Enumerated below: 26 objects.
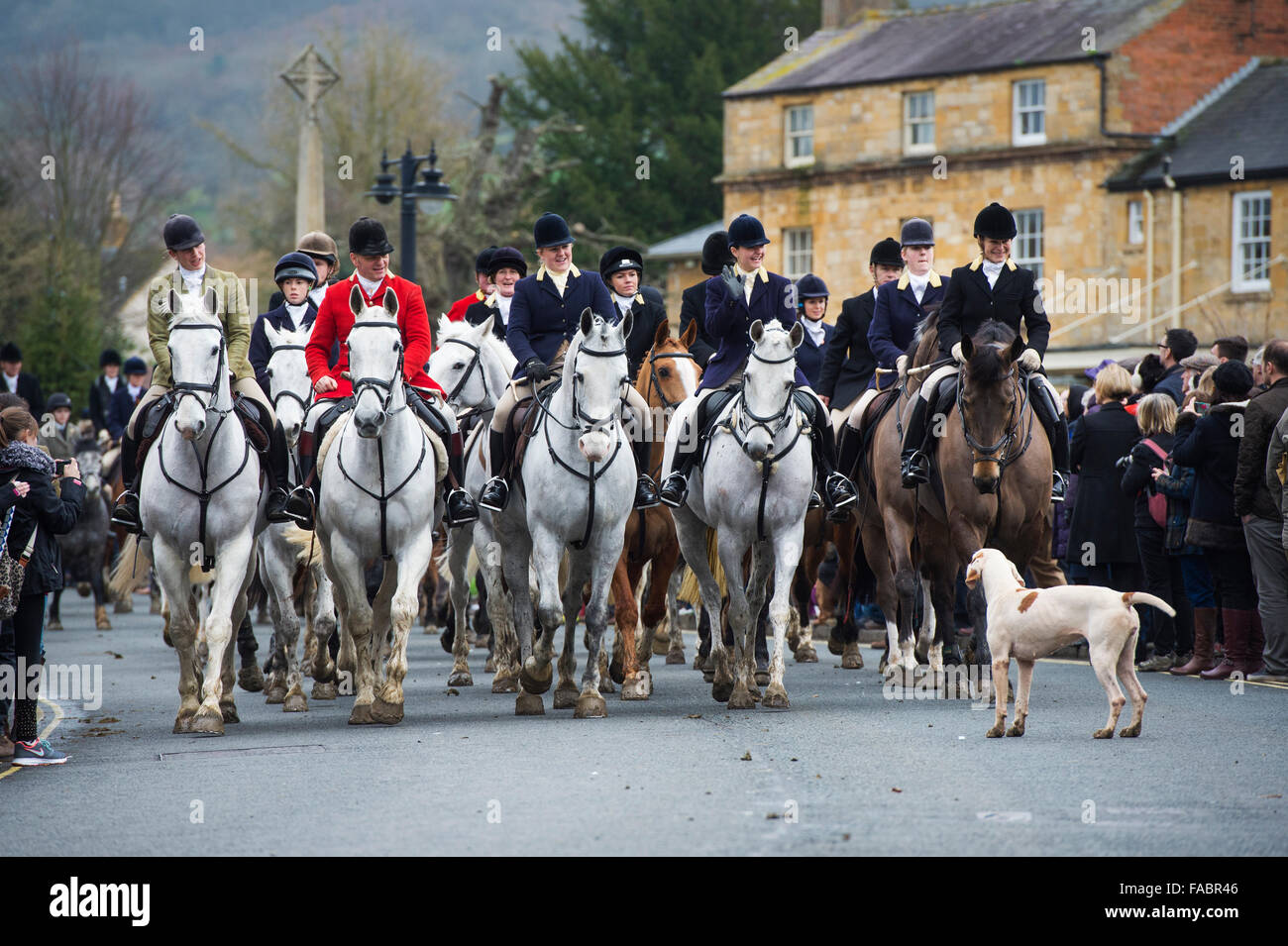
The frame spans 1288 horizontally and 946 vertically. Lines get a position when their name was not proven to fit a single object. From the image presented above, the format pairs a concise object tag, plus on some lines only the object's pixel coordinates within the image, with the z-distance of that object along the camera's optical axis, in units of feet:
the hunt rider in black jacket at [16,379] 80.59
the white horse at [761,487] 41.09
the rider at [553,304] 45.85
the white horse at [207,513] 39.68
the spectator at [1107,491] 55.67
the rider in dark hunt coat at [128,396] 83.82
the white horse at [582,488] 39.75
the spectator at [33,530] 36.14
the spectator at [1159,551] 53.06
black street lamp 83.82
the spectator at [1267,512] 47.26
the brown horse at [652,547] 44.96
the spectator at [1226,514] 49.70
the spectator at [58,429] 66.49
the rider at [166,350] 41.63
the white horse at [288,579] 46.16
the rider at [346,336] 43.42
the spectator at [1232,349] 52.85
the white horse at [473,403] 47.98
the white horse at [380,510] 39.86
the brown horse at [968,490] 44.09
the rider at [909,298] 53.67
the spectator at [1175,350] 57.31
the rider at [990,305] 46.75
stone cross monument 100.32
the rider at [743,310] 45.27
